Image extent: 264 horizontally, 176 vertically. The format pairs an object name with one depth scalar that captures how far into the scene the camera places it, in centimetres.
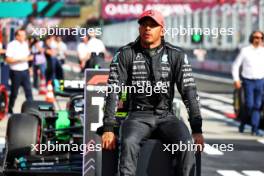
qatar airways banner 6681
